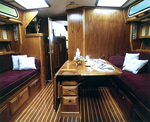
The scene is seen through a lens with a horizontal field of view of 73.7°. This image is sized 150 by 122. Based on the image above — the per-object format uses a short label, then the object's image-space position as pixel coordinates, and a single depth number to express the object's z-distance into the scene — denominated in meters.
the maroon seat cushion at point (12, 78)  1.59
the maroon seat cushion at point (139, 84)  1.26
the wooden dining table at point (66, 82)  1.59
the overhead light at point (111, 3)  2.47
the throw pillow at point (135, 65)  2.10
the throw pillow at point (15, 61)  2.51
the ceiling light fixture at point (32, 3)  2.44
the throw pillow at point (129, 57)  2.46
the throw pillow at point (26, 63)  2.48
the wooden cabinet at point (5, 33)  2.76
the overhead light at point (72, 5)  2.56
